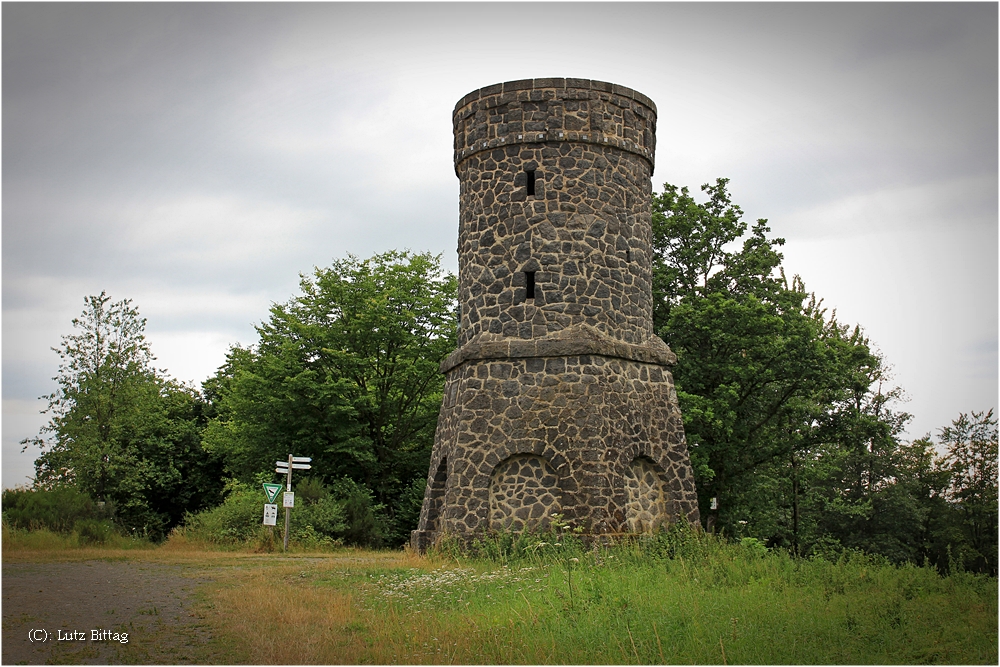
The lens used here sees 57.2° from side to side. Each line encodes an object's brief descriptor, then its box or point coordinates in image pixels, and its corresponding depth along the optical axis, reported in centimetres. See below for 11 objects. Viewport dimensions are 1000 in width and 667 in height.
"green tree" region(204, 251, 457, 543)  2762
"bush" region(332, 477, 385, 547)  2372
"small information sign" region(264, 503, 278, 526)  1994
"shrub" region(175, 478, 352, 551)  2152
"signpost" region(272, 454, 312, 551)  2014
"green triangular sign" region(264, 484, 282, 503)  2010
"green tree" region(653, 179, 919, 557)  2356
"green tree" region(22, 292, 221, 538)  2817
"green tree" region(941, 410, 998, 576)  3114
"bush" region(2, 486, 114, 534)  2105
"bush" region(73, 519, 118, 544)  2102
